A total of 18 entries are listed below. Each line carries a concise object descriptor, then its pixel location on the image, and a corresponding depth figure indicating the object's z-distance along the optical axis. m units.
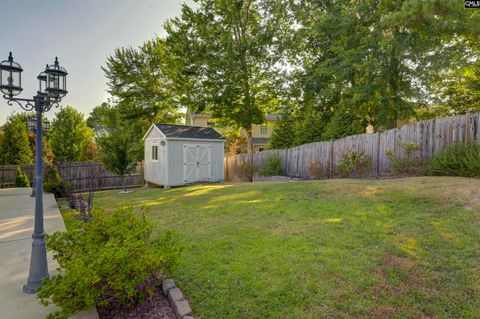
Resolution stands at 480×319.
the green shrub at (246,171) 14.64
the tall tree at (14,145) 15.12
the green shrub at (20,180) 13.18
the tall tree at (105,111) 21.56
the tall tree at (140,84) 20.69
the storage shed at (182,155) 12.71
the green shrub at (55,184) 9.68
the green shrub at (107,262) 2.19
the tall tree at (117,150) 11.46
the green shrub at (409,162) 7.83
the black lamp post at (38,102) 3.00
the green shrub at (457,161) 6.29
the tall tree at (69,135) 19.58
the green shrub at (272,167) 13.36
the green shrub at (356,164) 9.33
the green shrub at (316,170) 10.88
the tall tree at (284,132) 15.68
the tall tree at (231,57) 14.81
